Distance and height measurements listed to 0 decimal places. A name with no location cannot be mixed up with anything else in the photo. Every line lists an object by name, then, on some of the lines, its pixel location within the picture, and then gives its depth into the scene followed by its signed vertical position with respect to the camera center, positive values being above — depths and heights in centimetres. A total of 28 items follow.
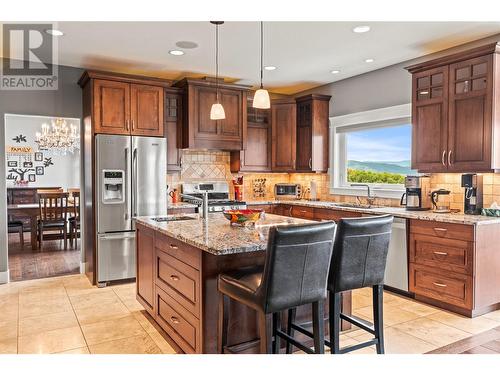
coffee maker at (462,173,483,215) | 395 -14
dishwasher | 416 -84
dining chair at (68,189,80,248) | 687 -80
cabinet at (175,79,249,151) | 541 +85
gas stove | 551 -22
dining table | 664 -57
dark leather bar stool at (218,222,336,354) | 214 -55
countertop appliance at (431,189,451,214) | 423 -23
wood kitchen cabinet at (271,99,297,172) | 621 +74
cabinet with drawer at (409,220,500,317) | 358 -80
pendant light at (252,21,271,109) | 322 +62
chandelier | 815 +88
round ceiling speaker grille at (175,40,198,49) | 423 +141
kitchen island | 253 -69
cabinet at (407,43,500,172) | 370 +64
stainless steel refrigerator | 466 -18
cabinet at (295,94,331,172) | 595 +68
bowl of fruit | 322 -31
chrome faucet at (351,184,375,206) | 529 -26
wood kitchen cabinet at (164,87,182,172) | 546 +69
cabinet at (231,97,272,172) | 607 +49
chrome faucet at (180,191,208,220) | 349 -23
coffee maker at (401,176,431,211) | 440 -16
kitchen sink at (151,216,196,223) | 369 -37
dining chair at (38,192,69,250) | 667 -60
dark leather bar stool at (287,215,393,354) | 246 -52
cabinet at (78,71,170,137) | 464 +89
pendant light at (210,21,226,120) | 356 +60
